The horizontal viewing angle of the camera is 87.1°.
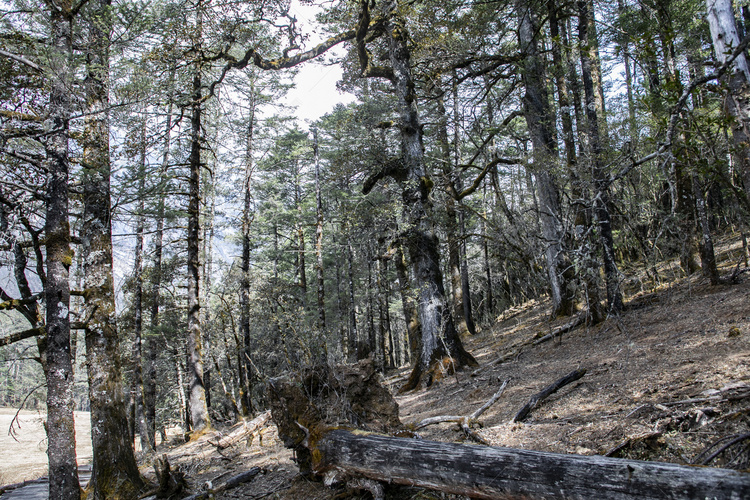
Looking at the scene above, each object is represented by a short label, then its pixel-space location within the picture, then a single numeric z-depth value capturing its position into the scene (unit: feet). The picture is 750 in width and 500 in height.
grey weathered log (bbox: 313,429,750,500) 6.50
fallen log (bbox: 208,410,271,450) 27.35
